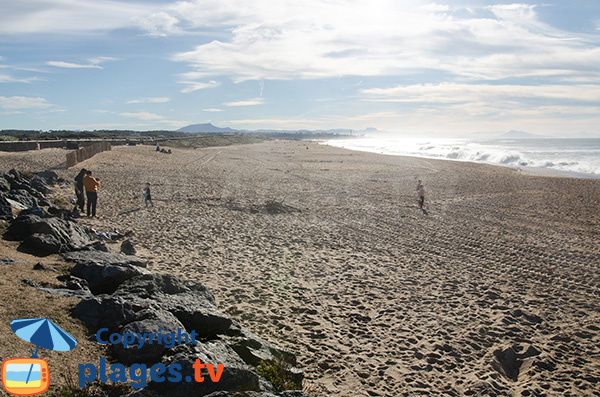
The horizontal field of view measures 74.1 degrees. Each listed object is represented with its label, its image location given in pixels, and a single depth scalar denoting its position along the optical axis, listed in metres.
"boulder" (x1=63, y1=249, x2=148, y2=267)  6.88
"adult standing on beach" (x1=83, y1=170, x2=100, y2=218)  13.23
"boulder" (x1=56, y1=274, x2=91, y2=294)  5.64
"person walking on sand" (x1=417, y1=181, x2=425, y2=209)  17.70
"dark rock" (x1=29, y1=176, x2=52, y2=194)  15.55
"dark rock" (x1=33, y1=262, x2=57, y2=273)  6.26
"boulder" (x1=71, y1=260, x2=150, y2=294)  6.06
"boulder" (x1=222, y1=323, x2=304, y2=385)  4.75
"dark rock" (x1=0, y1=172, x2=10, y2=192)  12.21
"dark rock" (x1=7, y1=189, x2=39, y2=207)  11.64
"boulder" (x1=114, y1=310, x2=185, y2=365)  4.22
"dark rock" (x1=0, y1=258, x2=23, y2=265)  6.05
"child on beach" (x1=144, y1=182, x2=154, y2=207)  15.60
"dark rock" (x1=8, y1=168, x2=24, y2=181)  14.77
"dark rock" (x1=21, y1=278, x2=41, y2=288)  5.40
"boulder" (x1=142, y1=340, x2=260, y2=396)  3.71
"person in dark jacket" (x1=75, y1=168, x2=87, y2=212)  13.58
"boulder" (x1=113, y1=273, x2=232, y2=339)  5.16
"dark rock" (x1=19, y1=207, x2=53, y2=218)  9.16
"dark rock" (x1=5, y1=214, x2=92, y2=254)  7.42
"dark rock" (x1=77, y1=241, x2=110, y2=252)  7.98
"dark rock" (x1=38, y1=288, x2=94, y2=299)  5.29
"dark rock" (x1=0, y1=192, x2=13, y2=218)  9.13
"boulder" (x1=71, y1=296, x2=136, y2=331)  4.69
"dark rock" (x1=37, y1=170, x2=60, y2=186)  18.38
